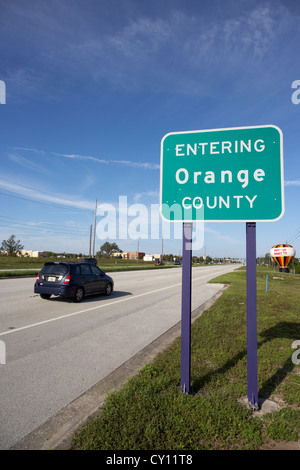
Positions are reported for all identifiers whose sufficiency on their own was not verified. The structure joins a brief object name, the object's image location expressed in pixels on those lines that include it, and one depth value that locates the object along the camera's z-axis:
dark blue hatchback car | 10.89
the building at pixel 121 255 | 139.75
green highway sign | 4.02
